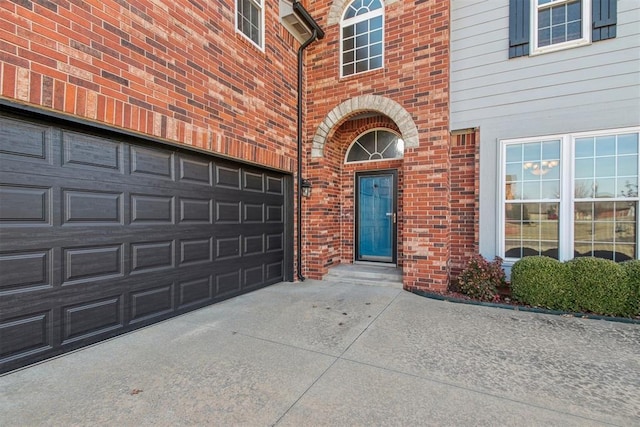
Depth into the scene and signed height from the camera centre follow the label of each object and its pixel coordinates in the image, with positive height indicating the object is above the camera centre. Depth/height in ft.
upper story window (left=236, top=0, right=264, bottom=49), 15.10 +10.69
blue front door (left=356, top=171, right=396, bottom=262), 20.94 -0.30
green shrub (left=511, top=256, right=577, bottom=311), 13.15 -3.38
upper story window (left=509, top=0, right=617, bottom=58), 14.02 +9.90
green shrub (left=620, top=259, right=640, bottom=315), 12.02 -2.82
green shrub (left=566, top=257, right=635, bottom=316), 12.20 -3.25
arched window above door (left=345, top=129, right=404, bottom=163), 20.62 +4.90
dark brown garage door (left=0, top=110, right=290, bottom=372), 8.13 -0.88
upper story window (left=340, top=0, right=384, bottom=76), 18.48 +11.76
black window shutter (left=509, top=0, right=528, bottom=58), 15.53 +10.28
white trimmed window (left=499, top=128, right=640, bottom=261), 13.98 +0.90
